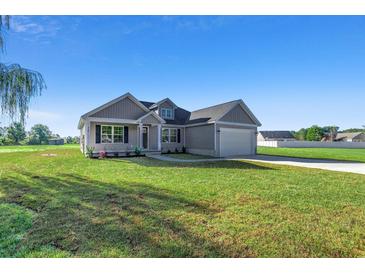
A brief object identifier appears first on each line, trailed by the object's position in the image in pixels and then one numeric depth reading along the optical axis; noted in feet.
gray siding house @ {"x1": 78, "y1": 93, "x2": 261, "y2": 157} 51.83
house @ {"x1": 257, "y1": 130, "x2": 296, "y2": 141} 227.40
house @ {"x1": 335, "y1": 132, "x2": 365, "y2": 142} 224.53
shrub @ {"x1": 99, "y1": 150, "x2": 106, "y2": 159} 48.61
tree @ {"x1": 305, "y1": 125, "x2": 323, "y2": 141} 215.92
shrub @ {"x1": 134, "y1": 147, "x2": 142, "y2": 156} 53.83
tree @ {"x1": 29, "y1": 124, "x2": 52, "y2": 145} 189.57
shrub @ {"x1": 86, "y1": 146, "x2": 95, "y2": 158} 47.98
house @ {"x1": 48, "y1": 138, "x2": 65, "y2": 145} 180.67
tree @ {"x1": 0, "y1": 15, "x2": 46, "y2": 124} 16.67
